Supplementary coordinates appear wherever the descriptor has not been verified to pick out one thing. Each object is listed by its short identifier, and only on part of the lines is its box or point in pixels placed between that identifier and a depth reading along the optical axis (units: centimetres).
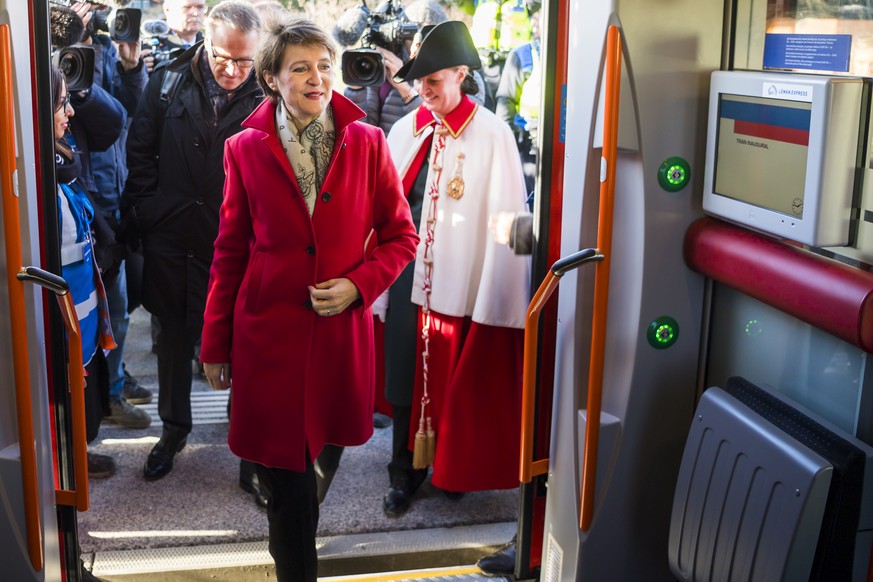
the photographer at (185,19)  471
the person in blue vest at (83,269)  339
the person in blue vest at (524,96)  422
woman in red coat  281
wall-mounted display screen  211
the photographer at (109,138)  392
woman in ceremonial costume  361
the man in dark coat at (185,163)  385
